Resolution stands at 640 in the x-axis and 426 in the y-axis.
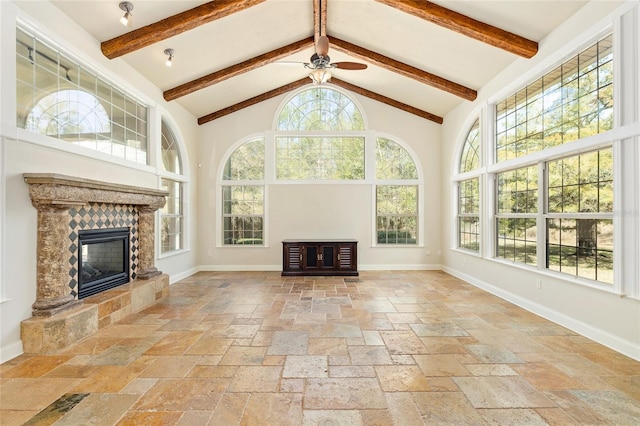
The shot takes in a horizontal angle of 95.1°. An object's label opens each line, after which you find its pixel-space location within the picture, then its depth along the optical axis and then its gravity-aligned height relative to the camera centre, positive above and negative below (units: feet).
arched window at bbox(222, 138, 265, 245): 23.07 +1.23
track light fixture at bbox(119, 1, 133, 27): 10.81 +7.78
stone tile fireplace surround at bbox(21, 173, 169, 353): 9.36 -1.74
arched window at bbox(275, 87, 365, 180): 23.21 +5.97
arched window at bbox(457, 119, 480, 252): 18.73 +1.11
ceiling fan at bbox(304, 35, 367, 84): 12.68 +6.83
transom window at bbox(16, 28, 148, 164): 9.80 +4.52
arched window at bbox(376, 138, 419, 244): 23.31 +1.39
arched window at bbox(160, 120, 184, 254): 18.78 +1.24
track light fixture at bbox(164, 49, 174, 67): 14.33 +7.87
